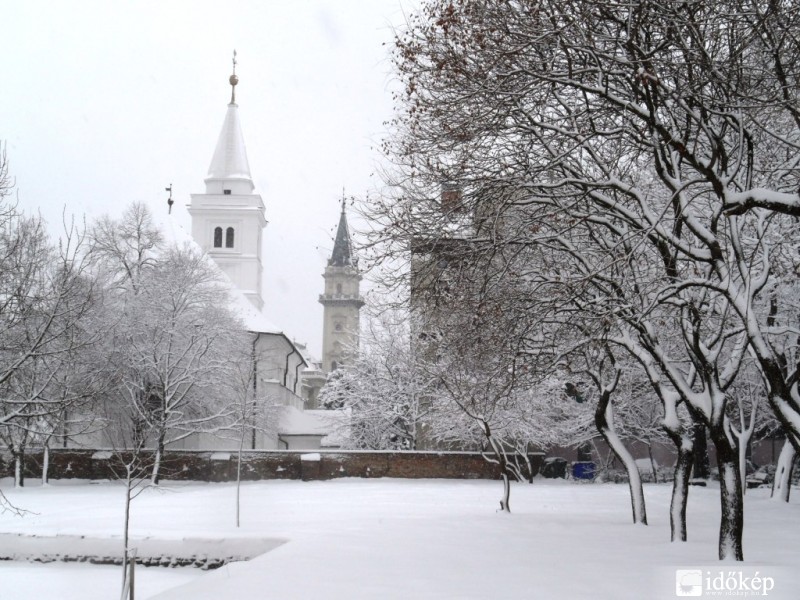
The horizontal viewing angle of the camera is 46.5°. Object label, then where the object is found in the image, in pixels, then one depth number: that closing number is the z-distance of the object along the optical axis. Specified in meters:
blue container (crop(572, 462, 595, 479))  45.74
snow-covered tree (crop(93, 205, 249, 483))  38.47
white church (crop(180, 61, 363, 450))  53.81
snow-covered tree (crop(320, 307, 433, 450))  46.19
